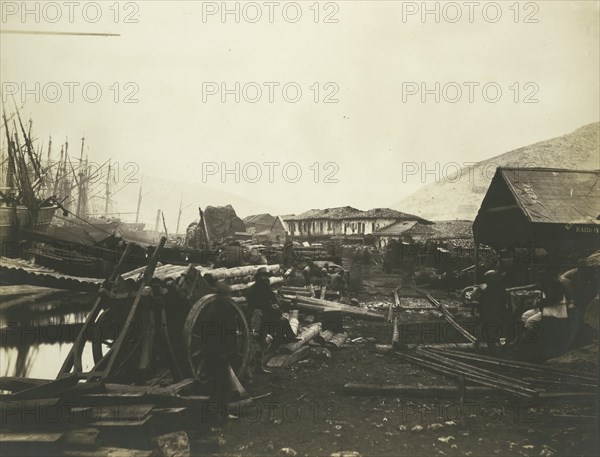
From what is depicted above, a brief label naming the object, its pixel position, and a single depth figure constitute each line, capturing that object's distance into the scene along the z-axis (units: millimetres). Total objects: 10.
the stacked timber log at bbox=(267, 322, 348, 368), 7090
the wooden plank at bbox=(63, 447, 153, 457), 3635
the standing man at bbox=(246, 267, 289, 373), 7594
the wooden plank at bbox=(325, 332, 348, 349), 8445
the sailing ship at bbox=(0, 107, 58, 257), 10484
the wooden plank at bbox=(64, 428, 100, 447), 3672
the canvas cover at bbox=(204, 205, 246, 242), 30641
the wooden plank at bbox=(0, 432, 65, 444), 3643
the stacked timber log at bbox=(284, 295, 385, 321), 10445
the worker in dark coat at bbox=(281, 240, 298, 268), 19819
